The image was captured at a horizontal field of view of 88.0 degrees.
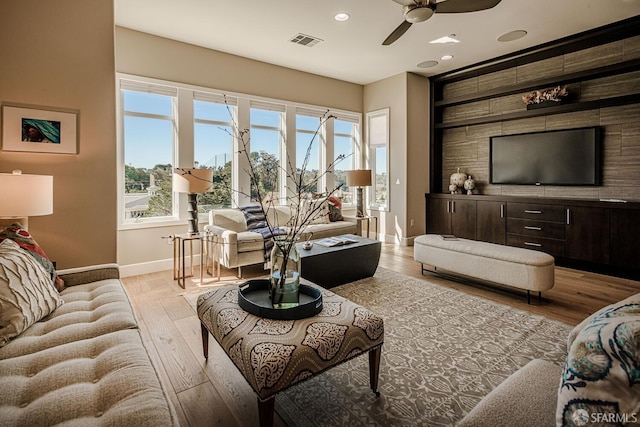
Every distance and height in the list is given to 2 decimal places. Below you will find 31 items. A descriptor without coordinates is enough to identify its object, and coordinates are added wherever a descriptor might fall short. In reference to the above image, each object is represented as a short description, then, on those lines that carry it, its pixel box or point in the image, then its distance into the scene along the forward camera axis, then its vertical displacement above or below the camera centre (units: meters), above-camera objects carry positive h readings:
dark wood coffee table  3.47 -0.59
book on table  3.90 -0.39
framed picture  2.59 +0.65
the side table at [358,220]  5.58 -0.19
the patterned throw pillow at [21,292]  1.57 -0.43
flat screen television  4.49 +0.75
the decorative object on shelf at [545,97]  4.68 +1.62
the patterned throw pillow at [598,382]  0.74 -0.41
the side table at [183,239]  3.88 -0.39
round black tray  1.73 -0.53
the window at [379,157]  6.44 +1.05
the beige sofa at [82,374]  1.09 -0.65
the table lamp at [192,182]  3.85 +0.32
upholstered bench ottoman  3.10 -0.55
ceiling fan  2.75 +1.72
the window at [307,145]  6.00 +1.19
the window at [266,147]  5.42 +1.05
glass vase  1.87 -0.38
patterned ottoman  1.43 -0.63
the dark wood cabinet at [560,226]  3.96 -0.26
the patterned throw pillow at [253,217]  4.76 -0.11
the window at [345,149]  6.61 +1.22
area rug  1.73 -1.02
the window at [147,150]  4.30 +0.81
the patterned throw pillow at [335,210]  5.53 -0.02
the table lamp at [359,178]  5.75 +0.54
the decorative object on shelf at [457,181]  5.97 +0.50
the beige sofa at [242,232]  4.04 -0.32
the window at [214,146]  4.85 +0.95
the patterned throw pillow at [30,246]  2.10 -0.23
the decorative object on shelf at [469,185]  5.81 +0.41
